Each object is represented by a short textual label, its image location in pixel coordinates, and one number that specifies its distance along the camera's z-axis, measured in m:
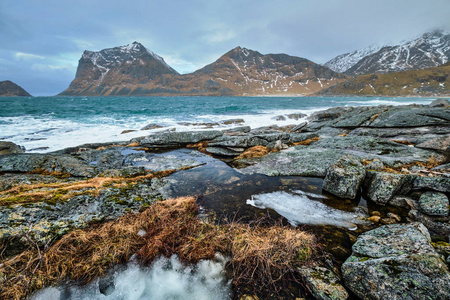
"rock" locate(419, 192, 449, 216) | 4.97
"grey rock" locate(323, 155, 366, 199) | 6.81
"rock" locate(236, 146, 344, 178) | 9.23
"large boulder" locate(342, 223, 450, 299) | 2.93
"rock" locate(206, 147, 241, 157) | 13.16
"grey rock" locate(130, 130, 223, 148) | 15.63
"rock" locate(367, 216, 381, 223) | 5.55
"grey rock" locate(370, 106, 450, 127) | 13.54
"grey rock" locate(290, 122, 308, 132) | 23.88
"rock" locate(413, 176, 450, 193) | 5.35
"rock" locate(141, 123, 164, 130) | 30.50
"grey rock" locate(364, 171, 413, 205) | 6.16
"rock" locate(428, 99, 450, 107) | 29.59
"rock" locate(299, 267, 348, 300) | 3.40
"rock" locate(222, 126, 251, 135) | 24.40
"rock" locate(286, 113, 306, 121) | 46.01
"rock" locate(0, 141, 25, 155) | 15.21
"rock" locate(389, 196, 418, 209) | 5.78
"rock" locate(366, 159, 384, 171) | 7.75
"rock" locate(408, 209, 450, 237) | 4.70
